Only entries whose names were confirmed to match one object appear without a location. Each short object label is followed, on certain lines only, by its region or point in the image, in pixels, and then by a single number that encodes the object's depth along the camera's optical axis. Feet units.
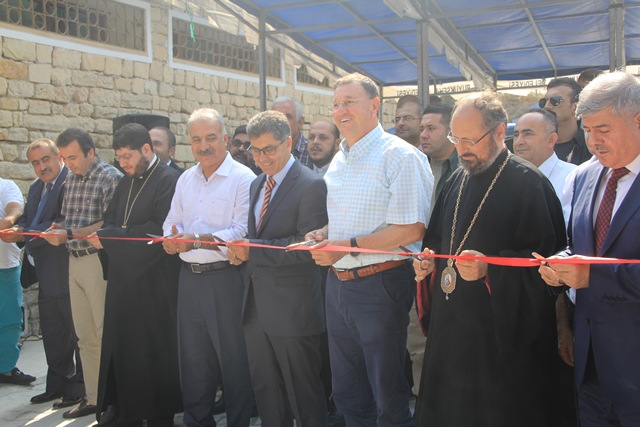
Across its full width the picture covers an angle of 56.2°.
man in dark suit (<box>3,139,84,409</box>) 17.56
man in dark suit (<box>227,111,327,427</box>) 12.23
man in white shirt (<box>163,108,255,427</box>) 13.91
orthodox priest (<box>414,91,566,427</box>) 9.04
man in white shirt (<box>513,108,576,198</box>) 12.91
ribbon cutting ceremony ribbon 7.90
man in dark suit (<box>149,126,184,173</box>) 20.94
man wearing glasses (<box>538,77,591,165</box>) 15.13
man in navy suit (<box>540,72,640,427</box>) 7.97
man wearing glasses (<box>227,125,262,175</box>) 21.68
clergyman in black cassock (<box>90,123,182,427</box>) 14.94
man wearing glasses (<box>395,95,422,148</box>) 17.17
